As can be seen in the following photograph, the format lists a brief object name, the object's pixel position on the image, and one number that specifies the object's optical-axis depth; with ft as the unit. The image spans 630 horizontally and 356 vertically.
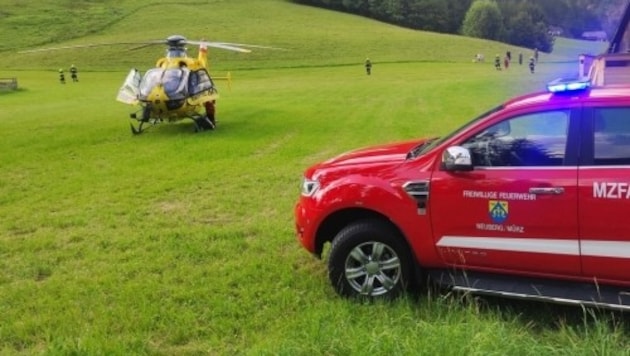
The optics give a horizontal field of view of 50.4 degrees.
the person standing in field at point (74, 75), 145.48
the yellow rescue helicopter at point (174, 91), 59.31
